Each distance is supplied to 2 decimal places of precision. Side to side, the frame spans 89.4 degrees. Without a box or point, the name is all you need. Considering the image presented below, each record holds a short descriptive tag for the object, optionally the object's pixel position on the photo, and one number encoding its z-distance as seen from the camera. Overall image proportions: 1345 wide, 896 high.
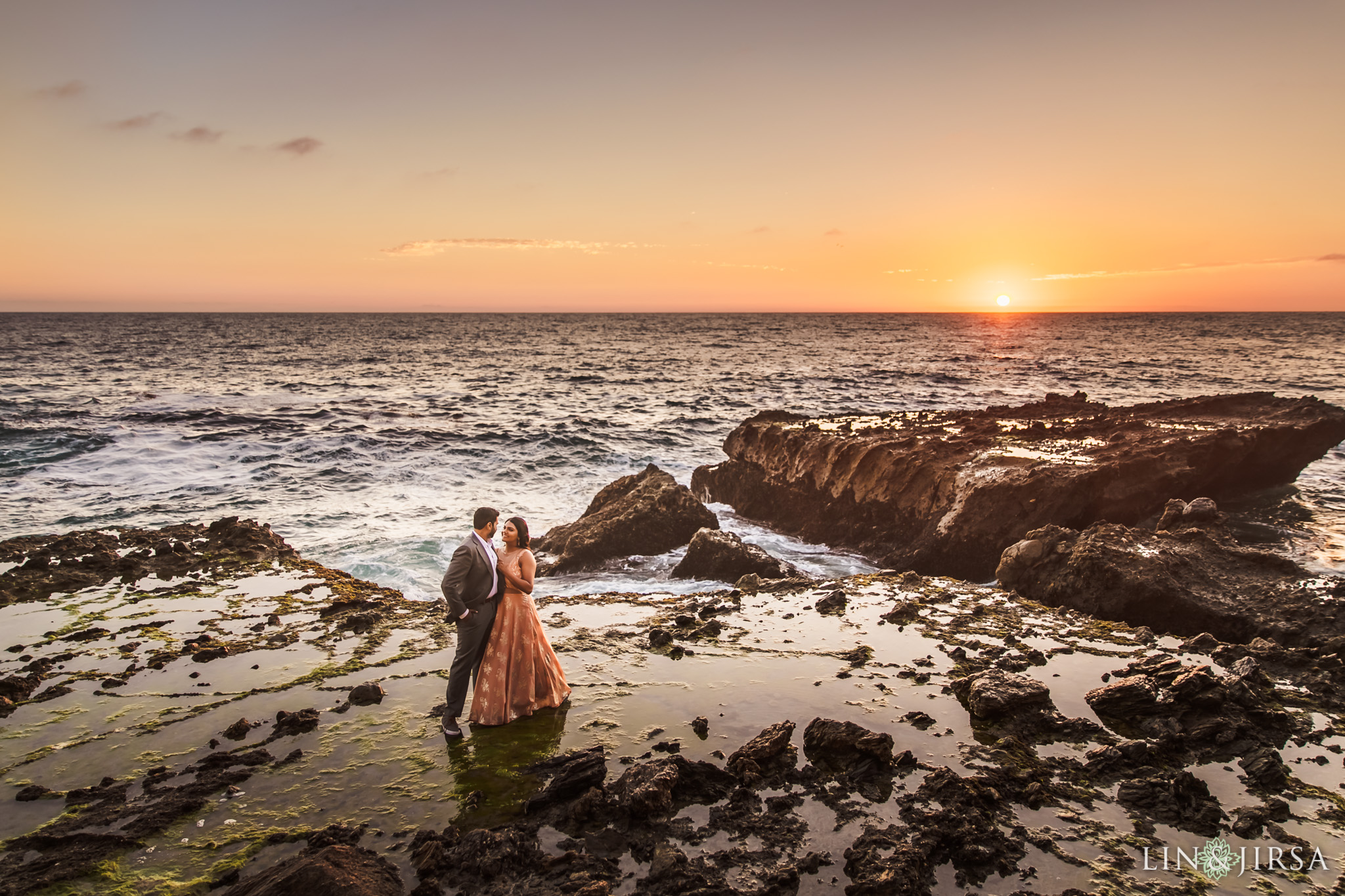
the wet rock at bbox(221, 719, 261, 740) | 6.83
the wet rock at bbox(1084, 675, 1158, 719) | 6.82
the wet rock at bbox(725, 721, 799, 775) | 6.03
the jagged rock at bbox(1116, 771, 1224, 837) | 5.23
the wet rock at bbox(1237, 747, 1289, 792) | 5.64
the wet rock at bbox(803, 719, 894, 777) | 6.05
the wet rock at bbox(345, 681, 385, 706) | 7.57
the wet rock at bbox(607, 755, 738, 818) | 5.50
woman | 7.09
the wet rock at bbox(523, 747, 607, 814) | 5.70
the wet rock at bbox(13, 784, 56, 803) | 5.79
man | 6.80
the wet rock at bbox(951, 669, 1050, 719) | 6.79
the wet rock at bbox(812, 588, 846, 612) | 10.21
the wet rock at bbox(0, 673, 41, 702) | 7.64
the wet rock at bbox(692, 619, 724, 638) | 9.44
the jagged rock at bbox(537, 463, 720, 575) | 14.66
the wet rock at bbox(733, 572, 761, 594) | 11.52
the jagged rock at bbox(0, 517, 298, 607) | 11.38
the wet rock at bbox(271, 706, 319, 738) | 6.93
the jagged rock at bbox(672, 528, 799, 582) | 12.89
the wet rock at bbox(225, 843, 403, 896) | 4.47
